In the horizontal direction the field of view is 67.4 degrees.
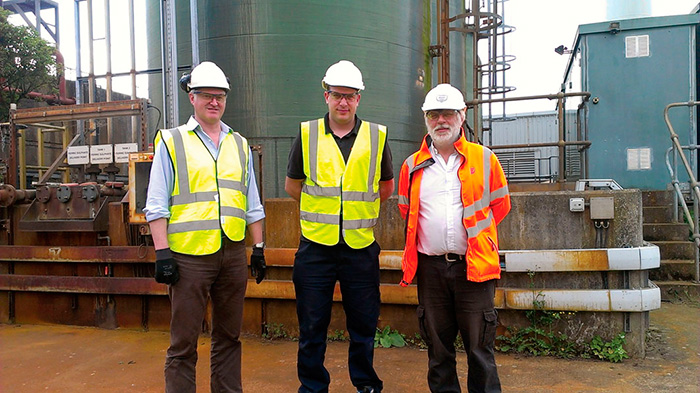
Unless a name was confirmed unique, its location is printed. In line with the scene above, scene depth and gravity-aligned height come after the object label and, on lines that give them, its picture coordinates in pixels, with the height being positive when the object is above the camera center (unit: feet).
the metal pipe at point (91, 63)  24.04 +6.14
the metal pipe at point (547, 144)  18.29 +1.56
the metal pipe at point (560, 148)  18.89 +1.39
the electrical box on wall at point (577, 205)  13.30 -0.50
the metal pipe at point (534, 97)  18.93 +3.33
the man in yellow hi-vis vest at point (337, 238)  10.27 -0.94
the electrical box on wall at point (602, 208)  13.10 -0.58
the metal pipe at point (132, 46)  22.86 +6.54
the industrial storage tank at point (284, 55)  18.20 +4.85
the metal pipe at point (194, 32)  17.26 +5.35
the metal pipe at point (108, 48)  23.58 +6.73
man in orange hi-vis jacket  9.53 -0.98
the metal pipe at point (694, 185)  18.43 -0.08
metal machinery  16.70 -1.78
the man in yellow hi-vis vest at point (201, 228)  9.37 -0.63
